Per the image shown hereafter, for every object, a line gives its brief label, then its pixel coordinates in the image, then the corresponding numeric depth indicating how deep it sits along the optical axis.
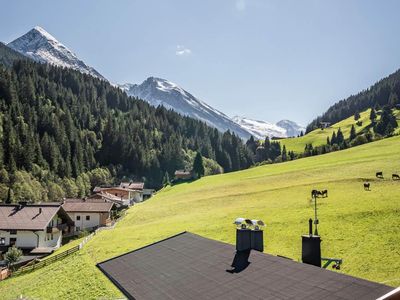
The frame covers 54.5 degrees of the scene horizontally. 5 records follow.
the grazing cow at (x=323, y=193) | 56.74
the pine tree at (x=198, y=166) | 147.55
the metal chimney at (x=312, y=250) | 18.98
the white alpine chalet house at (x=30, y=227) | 58.97
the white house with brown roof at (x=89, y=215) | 76.81
